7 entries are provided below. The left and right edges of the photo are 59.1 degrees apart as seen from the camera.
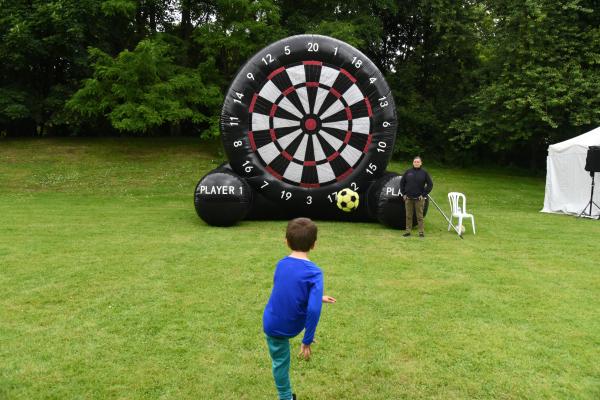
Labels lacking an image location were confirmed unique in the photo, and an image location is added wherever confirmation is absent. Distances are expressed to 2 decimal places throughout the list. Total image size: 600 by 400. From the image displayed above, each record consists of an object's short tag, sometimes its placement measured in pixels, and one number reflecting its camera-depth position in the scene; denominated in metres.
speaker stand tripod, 11.22
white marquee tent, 11.58
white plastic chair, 8.45
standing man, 8.24
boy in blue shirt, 2.65
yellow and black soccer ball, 9.02
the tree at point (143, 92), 16.41
